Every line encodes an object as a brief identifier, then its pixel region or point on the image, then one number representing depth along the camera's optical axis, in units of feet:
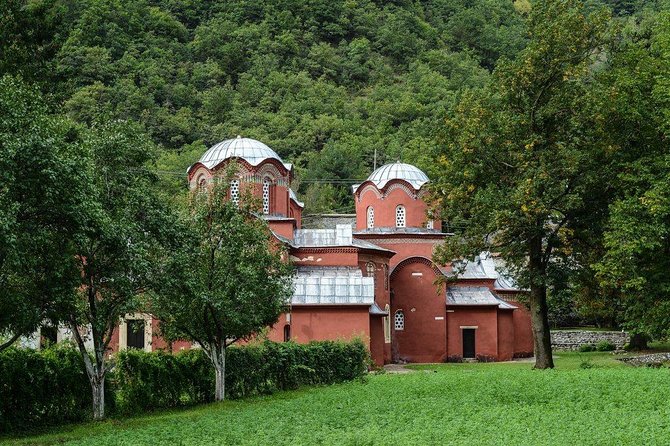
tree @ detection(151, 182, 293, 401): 82.79
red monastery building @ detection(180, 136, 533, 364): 126.41
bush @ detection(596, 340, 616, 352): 167.12
